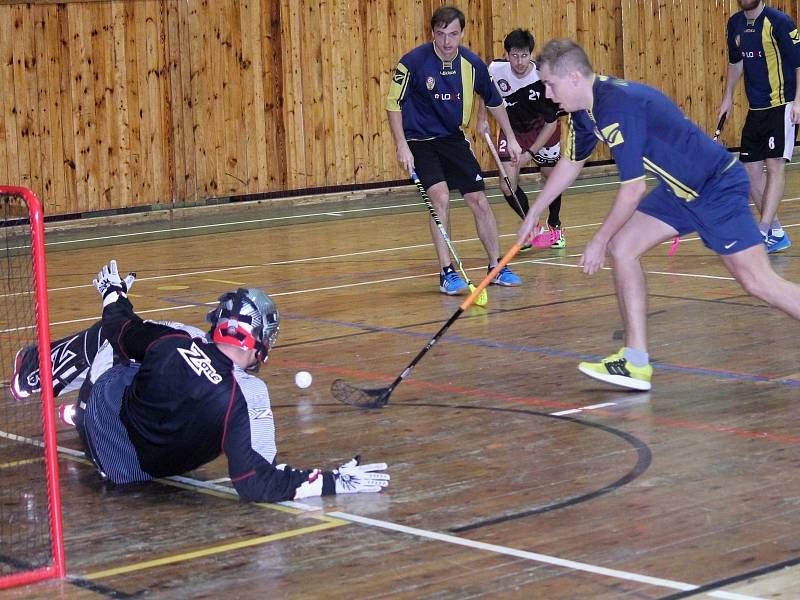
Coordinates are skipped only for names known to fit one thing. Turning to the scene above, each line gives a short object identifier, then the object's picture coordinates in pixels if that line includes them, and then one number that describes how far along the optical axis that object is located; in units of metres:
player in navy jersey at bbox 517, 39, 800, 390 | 11.14
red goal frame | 7.93
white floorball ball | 11.31
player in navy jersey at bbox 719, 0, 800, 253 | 19.93
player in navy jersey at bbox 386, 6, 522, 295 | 18.23
